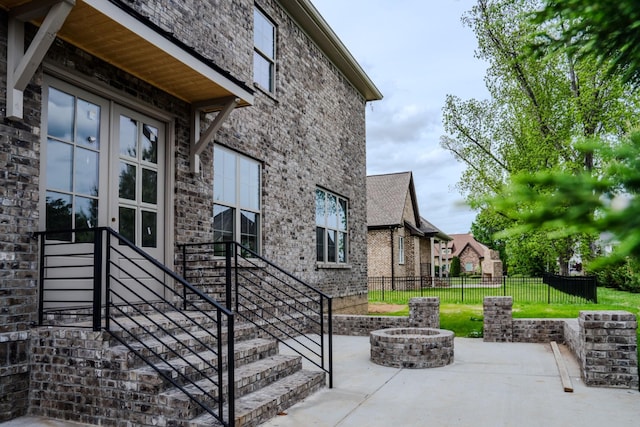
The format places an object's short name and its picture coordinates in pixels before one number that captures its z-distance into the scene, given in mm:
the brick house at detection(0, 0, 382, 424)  4953
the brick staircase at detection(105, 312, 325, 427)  4531
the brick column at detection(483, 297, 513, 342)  10070
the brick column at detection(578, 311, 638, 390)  6406
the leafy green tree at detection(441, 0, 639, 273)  17047
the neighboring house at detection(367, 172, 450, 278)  27219
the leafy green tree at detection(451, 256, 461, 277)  50759
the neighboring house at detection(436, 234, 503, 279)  61259
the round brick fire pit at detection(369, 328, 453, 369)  7723
